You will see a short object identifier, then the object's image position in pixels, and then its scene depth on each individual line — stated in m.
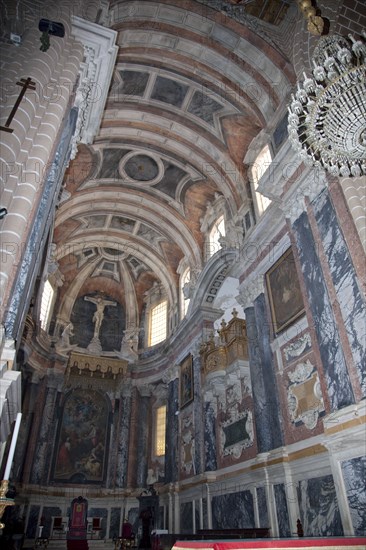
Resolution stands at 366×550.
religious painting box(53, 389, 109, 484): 15.60
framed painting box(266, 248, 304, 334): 8.80
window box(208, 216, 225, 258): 14.51
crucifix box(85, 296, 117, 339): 19.12
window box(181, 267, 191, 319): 16.35
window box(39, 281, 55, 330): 17.53
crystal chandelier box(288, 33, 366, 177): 5.39
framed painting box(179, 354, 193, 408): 13.42
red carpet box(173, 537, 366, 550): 3.09
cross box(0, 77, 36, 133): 4.91
